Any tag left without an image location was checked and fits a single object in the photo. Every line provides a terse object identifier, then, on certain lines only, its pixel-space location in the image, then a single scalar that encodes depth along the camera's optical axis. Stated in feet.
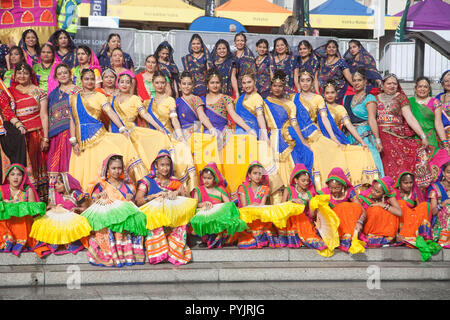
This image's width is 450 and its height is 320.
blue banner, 34.37
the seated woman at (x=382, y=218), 17.88
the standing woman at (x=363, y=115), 21.75
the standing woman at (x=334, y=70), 24.53
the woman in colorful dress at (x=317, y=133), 20.65
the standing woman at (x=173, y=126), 19.25
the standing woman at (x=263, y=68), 24.54
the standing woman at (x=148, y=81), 22.47
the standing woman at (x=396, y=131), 21.76
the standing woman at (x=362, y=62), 24.97
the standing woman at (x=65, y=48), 23.29
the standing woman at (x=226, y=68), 24.27
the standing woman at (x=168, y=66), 23.53
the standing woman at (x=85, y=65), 22.40
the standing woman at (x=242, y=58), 24.47
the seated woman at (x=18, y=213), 15.97
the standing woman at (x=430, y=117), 21.84
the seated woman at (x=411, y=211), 17.89
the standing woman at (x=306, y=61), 24.87
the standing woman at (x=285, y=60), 24.89
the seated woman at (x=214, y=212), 16.44
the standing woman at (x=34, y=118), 20.15
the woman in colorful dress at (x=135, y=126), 19.79
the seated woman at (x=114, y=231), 15.83
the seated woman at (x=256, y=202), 17.26
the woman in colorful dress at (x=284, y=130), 20.72
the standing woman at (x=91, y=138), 19.26
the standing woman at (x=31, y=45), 23.31
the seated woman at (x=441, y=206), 18.11
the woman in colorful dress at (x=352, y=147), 20.61
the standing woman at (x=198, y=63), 23.68
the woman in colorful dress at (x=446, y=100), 22.41
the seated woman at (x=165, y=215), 16.20
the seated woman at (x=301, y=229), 17.26
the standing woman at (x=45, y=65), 22.47
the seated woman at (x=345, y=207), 17.46
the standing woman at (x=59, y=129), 20.07
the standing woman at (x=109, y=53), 23.94
